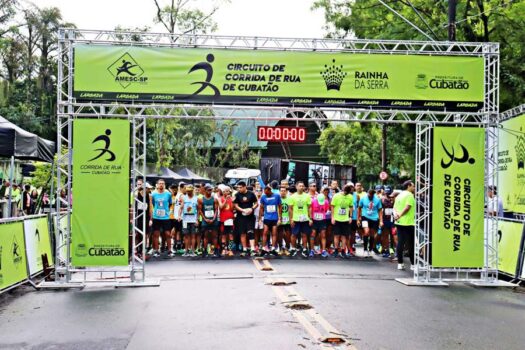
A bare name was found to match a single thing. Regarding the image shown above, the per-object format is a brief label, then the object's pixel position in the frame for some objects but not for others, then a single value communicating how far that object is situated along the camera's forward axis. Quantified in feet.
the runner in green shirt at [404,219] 42.42
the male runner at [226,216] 49.70
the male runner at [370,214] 51.26
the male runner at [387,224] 52.03
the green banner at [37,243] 36.78
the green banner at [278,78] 36.60
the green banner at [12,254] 31.94
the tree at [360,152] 135.54
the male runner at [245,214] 49.83
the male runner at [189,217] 50.14
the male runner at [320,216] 50.57
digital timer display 57.57
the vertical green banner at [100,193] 35.96
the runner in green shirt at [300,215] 50.14
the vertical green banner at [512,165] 45.73
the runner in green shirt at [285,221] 50.62
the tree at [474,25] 59.57
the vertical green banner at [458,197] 38.45
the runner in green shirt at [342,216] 50.44
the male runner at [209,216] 49.47
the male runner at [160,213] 48.96
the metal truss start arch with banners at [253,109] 35.85
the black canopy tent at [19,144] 41.22
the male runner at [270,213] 50.01
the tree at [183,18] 112.06
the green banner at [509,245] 38.68
